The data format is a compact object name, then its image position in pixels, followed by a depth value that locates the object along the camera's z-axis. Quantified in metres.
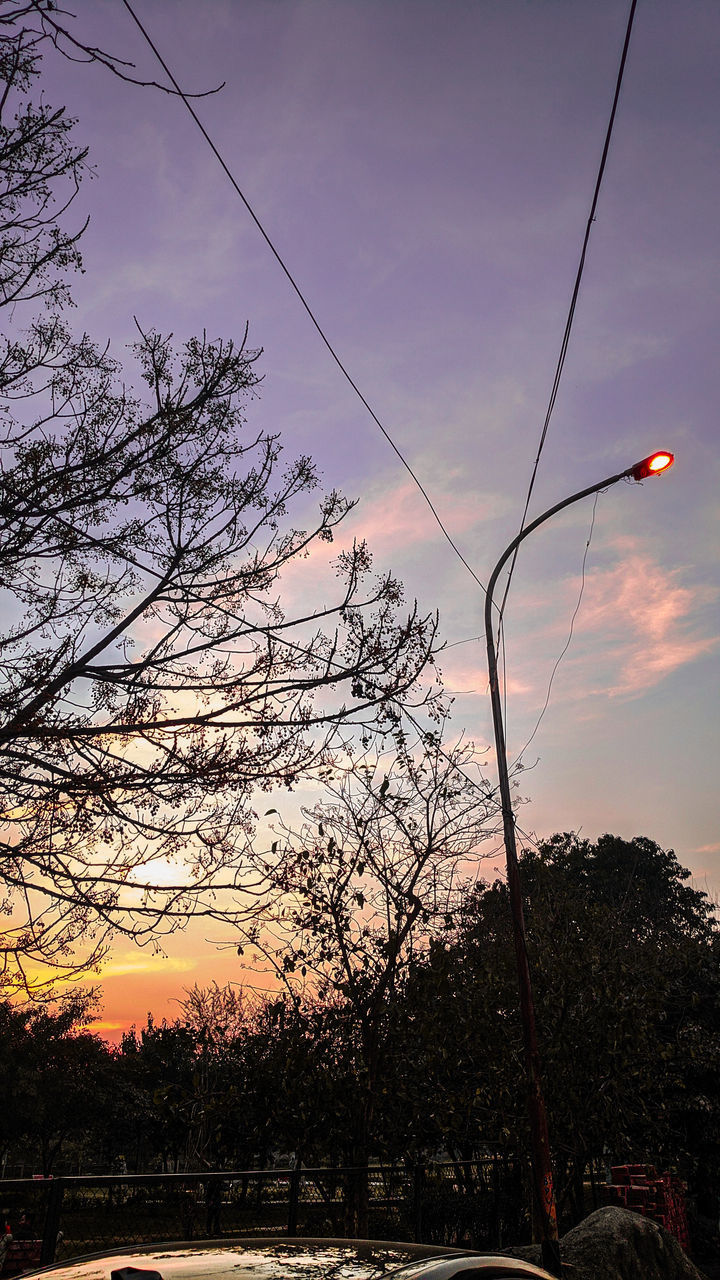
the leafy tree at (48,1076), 41.72
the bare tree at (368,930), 10.07
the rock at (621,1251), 9.23
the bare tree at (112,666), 6.90
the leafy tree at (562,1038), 12.10
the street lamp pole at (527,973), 8.68
